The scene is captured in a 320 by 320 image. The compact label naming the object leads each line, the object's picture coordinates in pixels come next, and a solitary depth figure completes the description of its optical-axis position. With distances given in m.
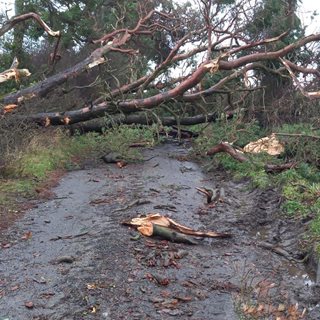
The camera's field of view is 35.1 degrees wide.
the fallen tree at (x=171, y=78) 9.95
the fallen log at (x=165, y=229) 5.58
